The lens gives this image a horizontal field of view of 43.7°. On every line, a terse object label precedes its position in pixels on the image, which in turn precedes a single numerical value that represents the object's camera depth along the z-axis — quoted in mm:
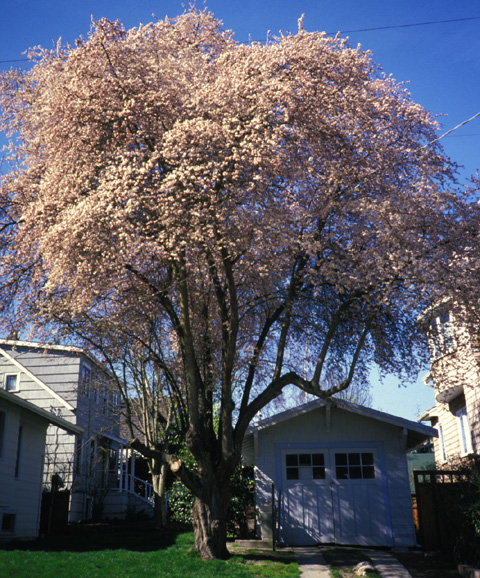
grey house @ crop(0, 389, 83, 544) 15203
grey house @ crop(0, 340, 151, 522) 20891
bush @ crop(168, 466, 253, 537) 17078
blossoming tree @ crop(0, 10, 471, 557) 9945
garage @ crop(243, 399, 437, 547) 15227
